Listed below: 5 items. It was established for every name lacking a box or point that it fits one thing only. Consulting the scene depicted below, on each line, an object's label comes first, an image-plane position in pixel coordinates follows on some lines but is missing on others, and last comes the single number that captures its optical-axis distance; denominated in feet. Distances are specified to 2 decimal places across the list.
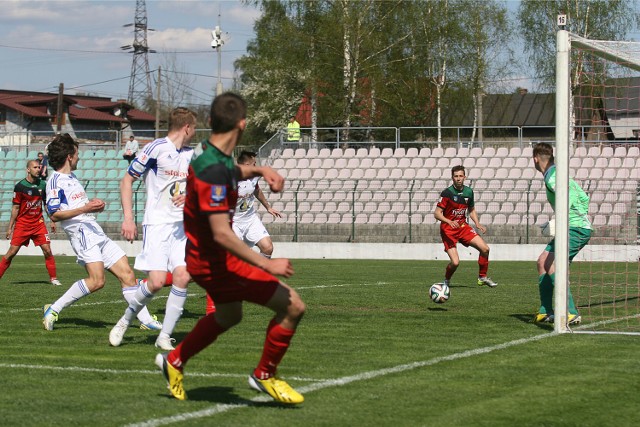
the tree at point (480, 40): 155.94
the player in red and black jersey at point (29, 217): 57.00
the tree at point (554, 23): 150.71
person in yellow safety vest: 118.39
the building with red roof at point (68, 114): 216.54
